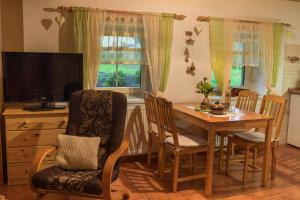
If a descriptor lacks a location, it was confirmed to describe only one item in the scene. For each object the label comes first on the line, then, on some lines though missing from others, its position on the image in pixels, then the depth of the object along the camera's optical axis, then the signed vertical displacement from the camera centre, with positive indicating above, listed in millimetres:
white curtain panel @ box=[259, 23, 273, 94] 4527 +210
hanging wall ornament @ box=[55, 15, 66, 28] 3572 +481
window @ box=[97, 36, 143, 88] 3879 +13
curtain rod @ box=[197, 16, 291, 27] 4202 +605
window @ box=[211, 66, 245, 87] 4857 -171
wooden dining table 3086 -589
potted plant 3689 -305
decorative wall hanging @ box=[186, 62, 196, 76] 4270 -64
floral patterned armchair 2461 -658
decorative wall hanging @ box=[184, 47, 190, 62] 4219 +136
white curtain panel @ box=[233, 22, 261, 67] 4430 +294
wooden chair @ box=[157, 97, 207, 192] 3186 -805
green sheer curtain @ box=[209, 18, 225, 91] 4270 +239
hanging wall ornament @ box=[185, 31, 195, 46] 4184 +335
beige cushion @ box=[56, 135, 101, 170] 2693 -776
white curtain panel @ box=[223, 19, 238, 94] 4320 +300
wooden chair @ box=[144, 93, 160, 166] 3564 -641
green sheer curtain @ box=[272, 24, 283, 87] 4633 +287
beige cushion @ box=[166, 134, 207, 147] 3251 -805
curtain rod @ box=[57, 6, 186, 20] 3575 +613
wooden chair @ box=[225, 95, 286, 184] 3469 -799
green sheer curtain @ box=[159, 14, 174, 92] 3990 +251
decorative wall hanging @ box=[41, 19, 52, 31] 3574 +440
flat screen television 3328 -142
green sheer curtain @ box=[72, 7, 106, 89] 3607 +285
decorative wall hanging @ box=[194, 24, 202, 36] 4201 +468
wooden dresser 3203 -754
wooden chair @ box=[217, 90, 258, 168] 3922 -484
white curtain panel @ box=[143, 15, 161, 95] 3920 +223
